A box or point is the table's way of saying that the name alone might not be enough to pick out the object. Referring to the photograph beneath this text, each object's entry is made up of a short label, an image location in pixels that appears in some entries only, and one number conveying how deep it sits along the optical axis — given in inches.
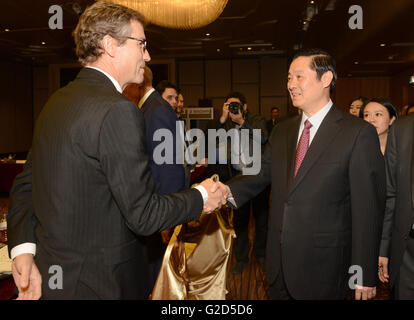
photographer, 150.9
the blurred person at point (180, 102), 191.9
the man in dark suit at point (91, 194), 44.2
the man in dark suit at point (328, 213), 62.8
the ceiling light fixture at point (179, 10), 152.6
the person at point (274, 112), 379.6
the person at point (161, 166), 85.3
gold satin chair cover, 88.4
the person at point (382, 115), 129.2
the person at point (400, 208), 60.9
